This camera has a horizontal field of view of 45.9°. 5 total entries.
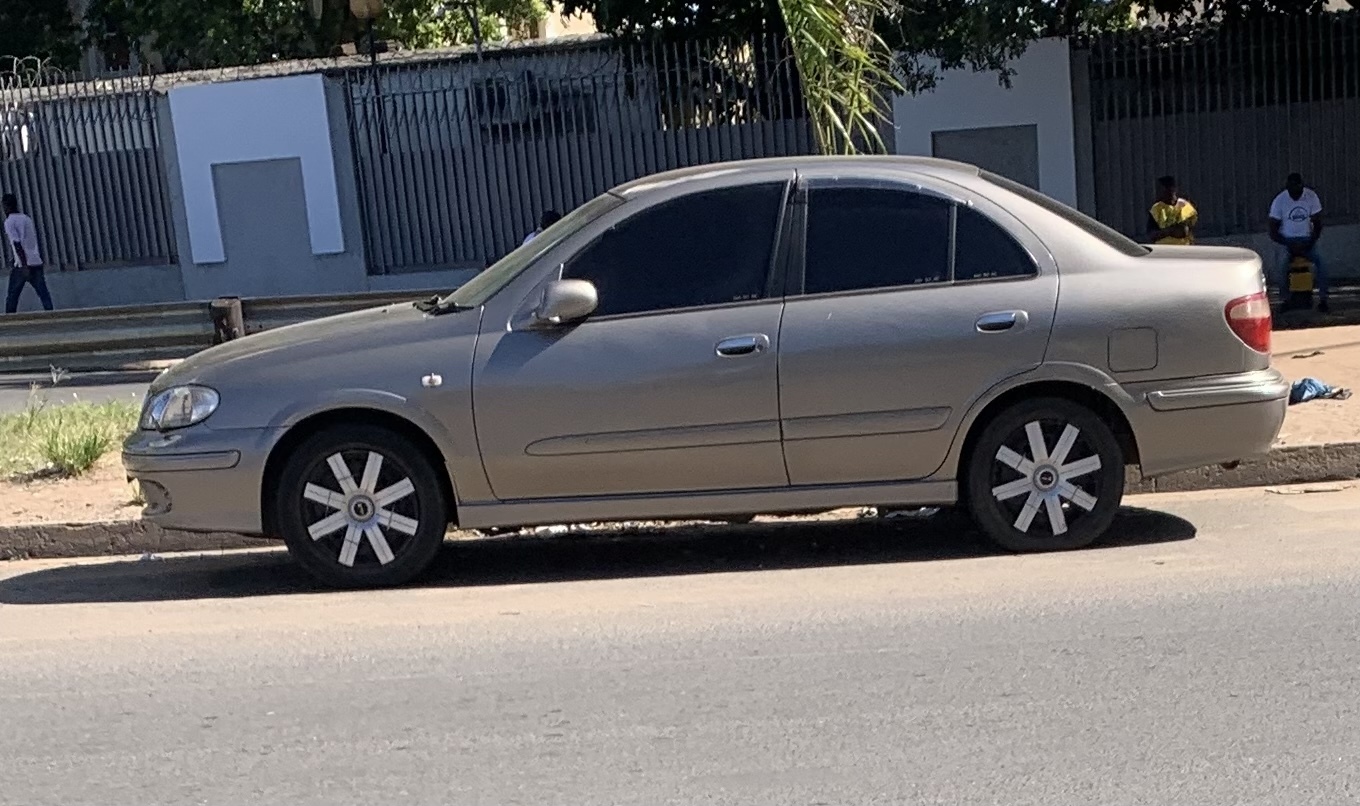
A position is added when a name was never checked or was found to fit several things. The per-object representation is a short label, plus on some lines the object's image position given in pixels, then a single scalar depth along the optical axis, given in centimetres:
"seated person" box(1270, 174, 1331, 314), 1555
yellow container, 1552
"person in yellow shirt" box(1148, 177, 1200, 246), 1472
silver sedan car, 658
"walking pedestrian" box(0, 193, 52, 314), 1858
